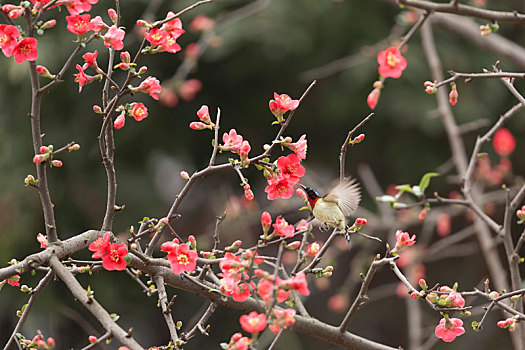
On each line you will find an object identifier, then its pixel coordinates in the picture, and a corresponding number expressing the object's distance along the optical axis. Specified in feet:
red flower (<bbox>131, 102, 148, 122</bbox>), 13.92
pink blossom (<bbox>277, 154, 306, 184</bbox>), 13.89
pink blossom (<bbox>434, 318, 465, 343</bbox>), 13.86
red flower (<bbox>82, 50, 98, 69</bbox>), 13.76
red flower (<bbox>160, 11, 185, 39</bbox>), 13.97
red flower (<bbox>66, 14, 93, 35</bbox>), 13.80
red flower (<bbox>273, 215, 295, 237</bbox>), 13.84
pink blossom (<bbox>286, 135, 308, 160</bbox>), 13.84
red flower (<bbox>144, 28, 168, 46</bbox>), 13.84
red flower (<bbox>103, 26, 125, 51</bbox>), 13.77
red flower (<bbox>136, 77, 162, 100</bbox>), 13.85
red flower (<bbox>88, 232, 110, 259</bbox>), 13.70
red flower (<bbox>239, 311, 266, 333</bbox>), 13.26
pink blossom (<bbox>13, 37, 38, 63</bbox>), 13.65
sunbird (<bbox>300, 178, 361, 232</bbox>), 14.39
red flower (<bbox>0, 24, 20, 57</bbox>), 13.69
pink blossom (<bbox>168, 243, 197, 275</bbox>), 13.67
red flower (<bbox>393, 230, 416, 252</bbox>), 13.95
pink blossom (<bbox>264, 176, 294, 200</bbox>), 13.94
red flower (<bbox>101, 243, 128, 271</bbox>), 13.72
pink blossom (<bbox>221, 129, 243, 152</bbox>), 13.87
